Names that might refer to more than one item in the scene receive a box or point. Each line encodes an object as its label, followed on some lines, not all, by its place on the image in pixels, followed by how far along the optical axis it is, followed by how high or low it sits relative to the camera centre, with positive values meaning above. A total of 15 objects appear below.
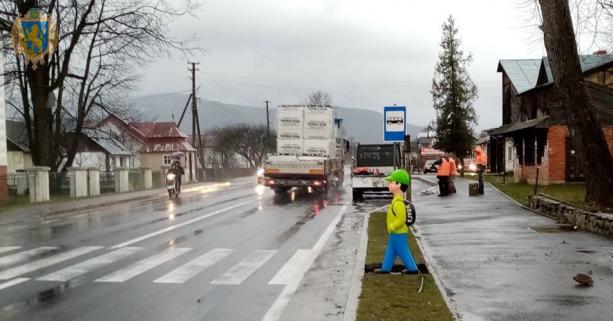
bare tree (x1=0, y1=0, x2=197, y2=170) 28.31 +4.66
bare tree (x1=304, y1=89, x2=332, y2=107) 104.50 +11.04
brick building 27.84 +1.95
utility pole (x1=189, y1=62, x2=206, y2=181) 54.14 +5.13
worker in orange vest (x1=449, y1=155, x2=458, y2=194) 23.42 -0.59
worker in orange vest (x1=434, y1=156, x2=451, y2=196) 23.27 -0.60
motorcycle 27.48 -0.84
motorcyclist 27.73 -0.25
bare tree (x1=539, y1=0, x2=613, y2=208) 14.91 +1.38
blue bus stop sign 13.53 +0.84
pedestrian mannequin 7.94 -0.88
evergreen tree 49.94 +4.74
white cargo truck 25.98 +0.97
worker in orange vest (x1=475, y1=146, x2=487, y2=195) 23.34 -0.22
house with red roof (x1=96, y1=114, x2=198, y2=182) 78.44 +2.84
